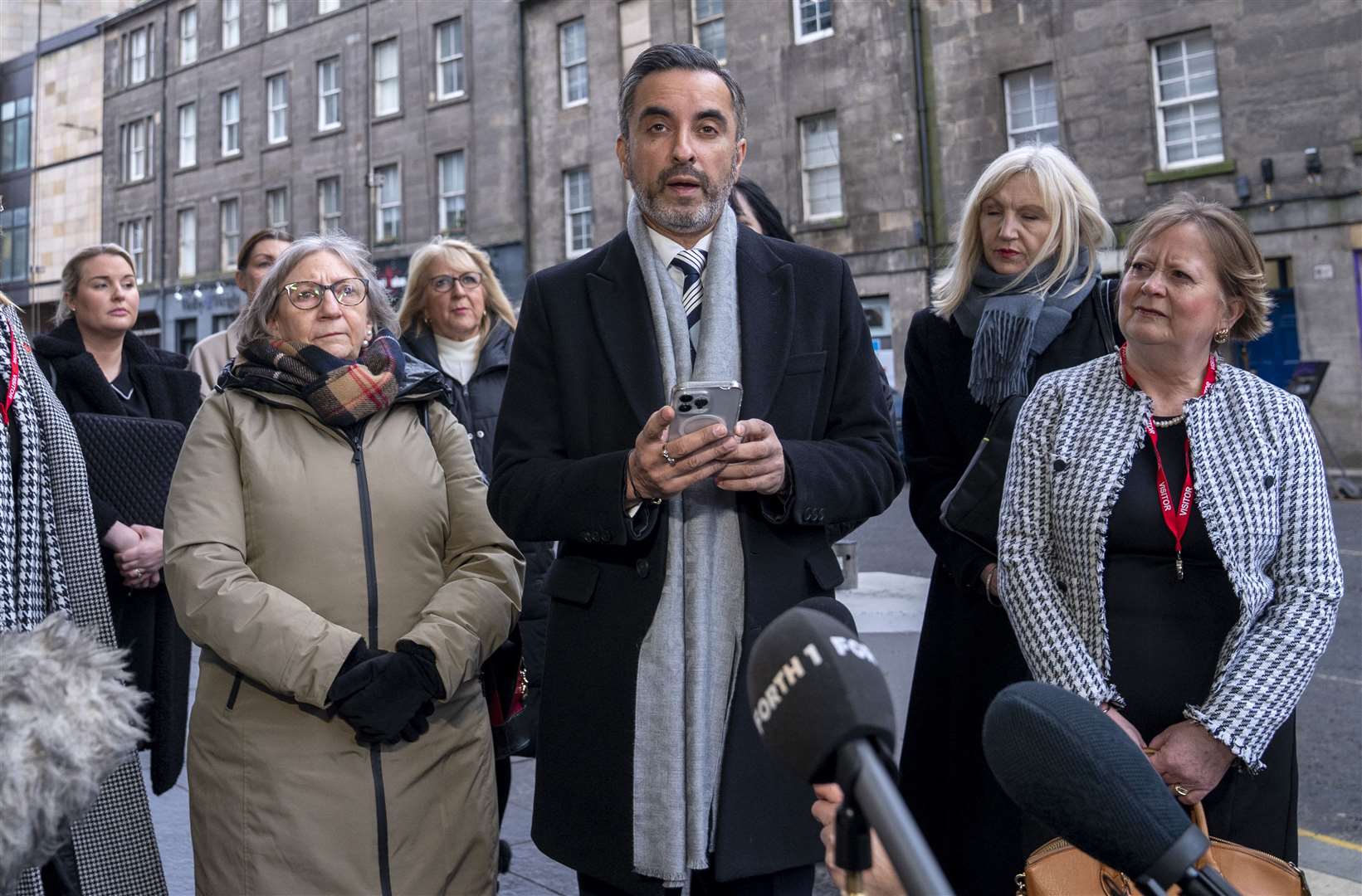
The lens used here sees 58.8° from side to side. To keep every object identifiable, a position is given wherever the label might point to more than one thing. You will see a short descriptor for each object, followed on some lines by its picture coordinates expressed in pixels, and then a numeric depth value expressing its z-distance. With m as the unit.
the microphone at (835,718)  1.02
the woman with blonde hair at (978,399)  3.17
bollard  5.38
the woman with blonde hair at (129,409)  3.68
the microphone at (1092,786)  1.43
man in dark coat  2.23
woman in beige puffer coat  2.63
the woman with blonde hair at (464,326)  4.66
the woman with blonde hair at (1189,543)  2.45
